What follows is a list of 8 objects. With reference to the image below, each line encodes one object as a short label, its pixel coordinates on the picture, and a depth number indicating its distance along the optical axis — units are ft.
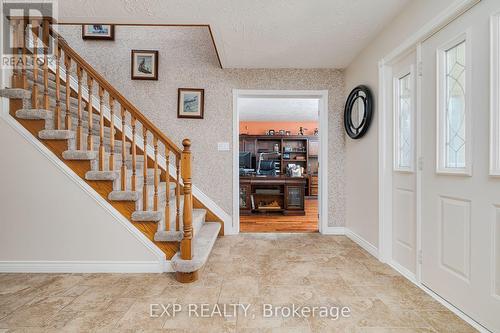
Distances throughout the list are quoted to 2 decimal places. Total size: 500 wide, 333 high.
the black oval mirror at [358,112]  8.99
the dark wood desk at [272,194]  16.42
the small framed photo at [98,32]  11.18
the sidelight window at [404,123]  7.20
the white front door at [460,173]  4.71
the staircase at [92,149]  7.07
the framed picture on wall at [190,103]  11.28
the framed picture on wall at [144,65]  11.23
